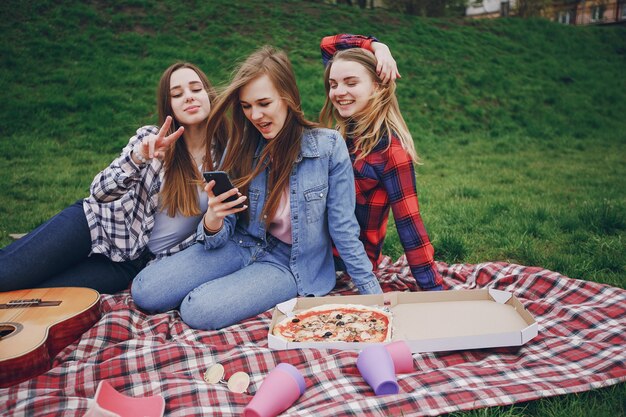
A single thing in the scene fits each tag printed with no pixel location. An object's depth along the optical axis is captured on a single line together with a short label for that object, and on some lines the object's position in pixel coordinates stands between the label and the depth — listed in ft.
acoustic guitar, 7.96
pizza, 8.71
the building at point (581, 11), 89.40
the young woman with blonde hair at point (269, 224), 9.94
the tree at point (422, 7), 61.26
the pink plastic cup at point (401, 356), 7.96
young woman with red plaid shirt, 10.72
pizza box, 8.41
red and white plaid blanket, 7.17
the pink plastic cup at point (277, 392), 6.81
